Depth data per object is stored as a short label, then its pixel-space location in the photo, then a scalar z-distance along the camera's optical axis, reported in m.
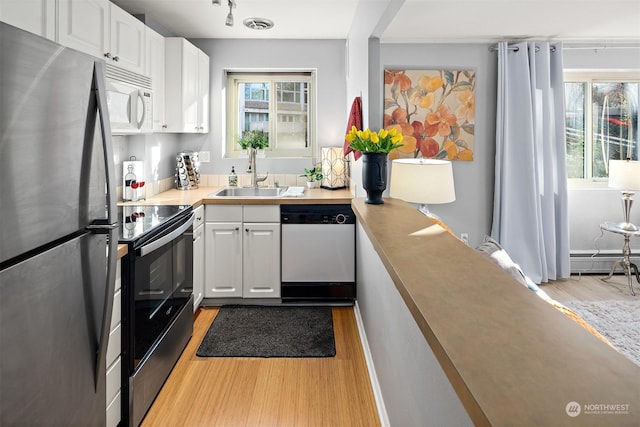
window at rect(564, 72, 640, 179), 4.44
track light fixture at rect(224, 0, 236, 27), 2.82
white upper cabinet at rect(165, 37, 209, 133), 3.38
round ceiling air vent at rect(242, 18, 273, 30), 3.48
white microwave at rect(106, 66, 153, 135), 2.46
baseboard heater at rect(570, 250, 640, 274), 4.36
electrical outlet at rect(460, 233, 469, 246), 4.20
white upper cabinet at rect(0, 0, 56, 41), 1.58
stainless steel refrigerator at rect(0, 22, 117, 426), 1.05
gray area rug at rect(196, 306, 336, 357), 2.72
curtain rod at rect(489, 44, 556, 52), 3.97
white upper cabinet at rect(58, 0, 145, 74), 2.00
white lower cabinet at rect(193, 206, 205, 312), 3.18
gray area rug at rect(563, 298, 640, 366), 2.72
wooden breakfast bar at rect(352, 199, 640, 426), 0.56
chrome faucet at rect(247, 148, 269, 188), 3.95
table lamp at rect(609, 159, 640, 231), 3.80
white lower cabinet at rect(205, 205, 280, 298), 3.38
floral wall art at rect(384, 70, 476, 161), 4.04
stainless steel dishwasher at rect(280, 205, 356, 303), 3.39
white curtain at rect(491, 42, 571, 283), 3.97
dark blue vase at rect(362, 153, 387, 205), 2.36
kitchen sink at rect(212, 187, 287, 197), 3.92
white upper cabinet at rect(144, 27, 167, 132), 3.03
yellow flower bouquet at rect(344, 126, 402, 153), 2.31
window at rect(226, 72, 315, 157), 4.29
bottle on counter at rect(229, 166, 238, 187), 4.12
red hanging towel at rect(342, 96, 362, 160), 3.13
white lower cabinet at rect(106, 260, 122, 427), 1.77
